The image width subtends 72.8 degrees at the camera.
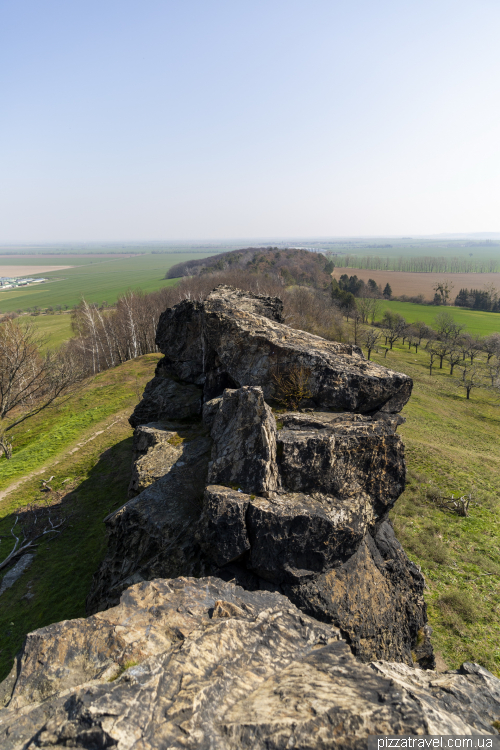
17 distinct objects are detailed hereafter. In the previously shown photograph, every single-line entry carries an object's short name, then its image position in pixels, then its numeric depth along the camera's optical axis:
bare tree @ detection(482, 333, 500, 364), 70.12
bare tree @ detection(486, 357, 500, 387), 56.86
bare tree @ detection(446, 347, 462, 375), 65.74
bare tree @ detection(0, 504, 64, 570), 15.70
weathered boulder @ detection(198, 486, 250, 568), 8.75
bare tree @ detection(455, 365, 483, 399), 53.99
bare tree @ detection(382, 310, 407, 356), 82.69
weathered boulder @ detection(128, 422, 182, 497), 12.88
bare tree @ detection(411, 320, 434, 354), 82.06
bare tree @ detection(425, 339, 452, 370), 69.12
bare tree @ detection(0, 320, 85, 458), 20.64
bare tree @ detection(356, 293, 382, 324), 96.44
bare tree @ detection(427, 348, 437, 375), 65.41
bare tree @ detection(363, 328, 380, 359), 66.76
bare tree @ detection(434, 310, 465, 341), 79.86
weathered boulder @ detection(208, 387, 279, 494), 9.84
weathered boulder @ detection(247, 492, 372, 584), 8.80
